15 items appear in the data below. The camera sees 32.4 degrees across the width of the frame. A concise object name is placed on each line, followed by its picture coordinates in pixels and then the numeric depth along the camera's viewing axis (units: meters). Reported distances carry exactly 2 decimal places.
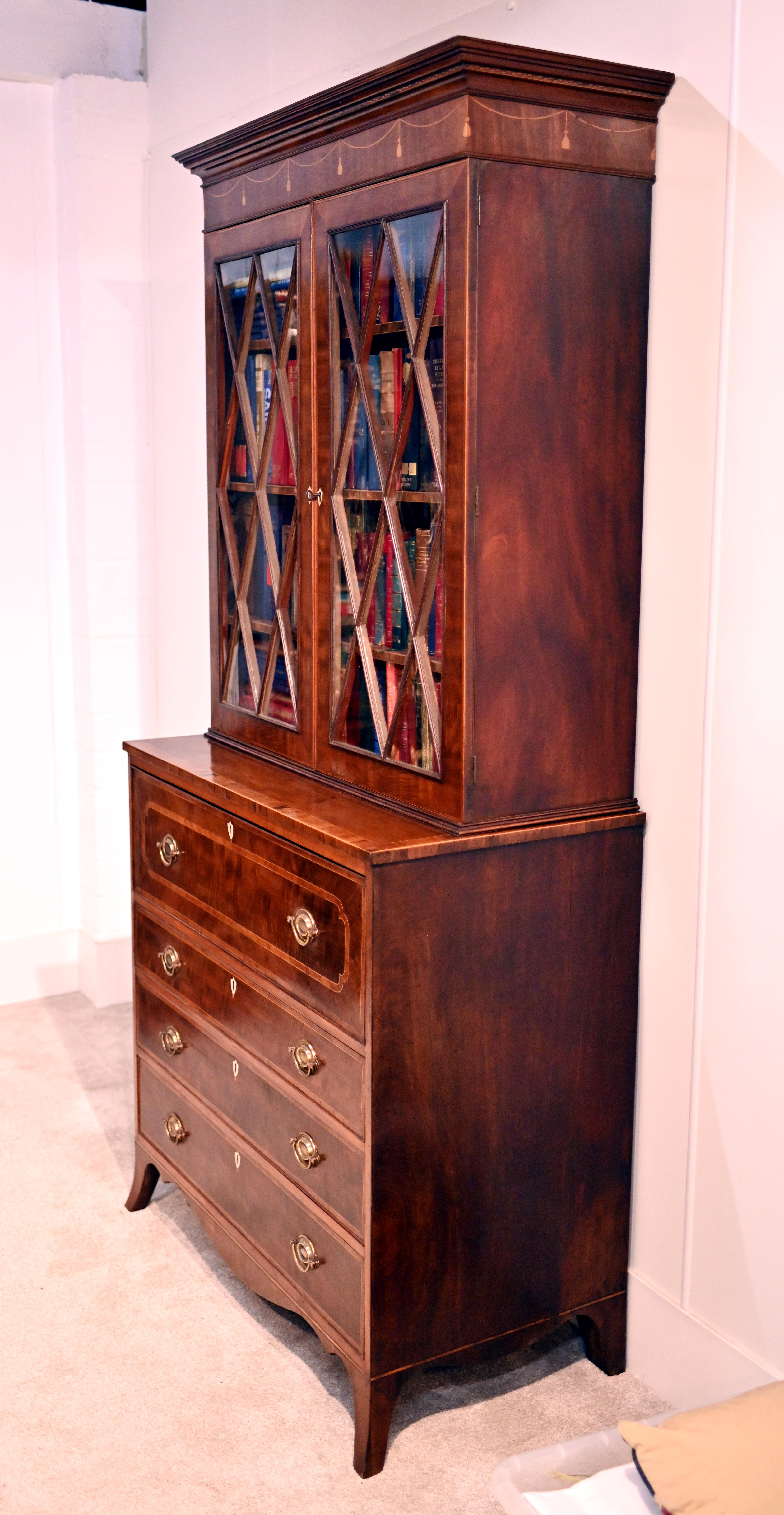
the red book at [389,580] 2.02
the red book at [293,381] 2.24
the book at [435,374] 1.85
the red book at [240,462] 2.46
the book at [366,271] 1.99
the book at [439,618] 1.90
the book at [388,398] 1.97
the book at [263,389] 2.34
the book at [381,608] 2.05
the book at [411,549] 1.96
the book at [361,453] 2.06
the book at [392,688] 2.04
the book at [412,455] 1.92
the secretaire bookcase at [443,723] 1.83
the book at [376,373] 2.00
